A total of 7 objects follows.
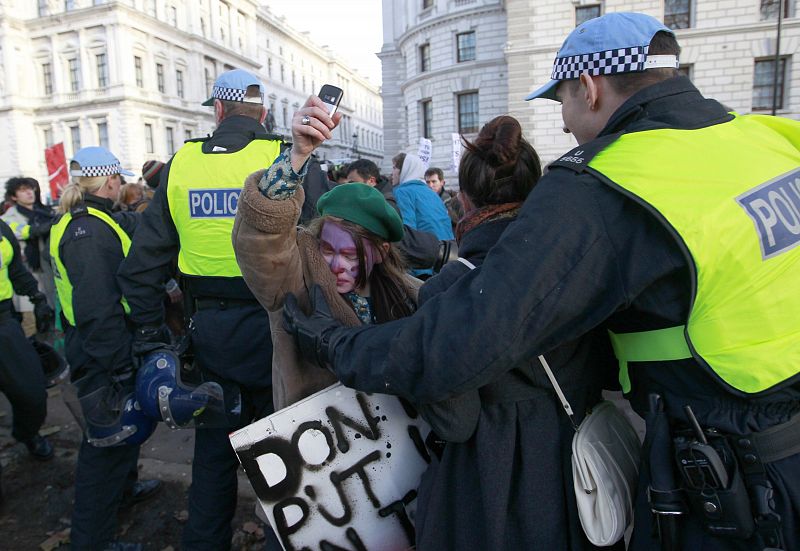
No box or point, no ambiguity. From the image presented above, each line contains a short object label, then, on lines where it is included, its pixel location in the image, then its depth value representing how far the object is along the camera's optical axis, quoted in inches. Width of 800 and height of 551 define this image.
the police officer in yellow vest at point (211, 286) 103.0
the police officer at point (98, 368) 111.8
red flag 439.2
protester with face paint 67.4
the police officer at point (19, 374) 149.5
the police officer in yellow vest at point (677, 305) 44.9
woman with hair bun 55.6
